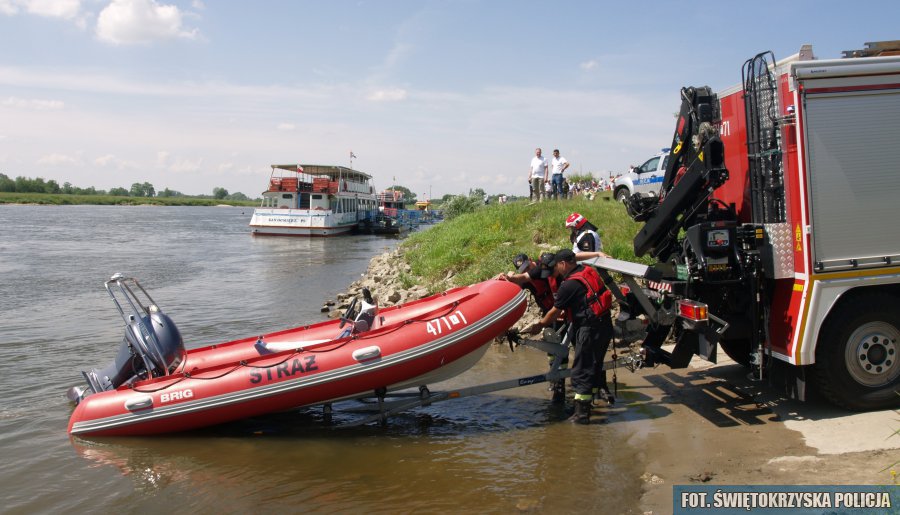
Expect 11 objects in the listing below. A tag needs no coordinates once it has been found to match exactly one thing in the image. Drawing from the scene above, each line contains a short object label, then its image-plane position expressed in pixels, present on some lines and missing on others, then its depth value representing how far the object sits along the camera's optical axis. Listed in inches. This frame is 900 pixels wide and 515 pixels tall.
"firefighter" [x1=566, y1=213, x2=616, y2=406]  259.6
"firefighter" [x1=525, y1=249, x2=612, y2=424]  228.5
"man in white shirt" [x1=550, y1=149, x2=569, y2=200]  649.0
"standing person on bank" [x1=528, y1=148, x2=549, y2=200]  678.5
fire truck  202.1
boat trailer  241.6
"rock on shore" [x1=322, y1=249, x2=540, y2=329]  468.8
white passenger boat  1521.9
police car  615.8
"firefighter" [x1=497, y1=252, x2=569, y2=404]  258.4
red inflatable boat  235.3
